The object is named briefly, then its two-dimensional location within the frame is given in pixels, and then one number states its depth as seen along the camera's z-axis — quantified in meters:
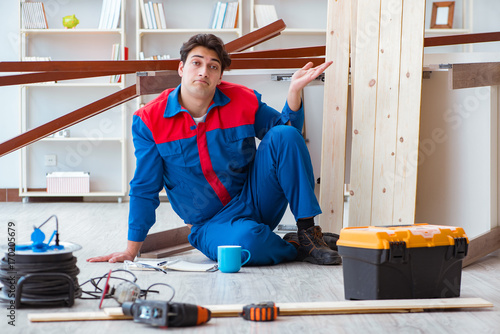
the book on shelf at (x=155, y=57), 5.82
